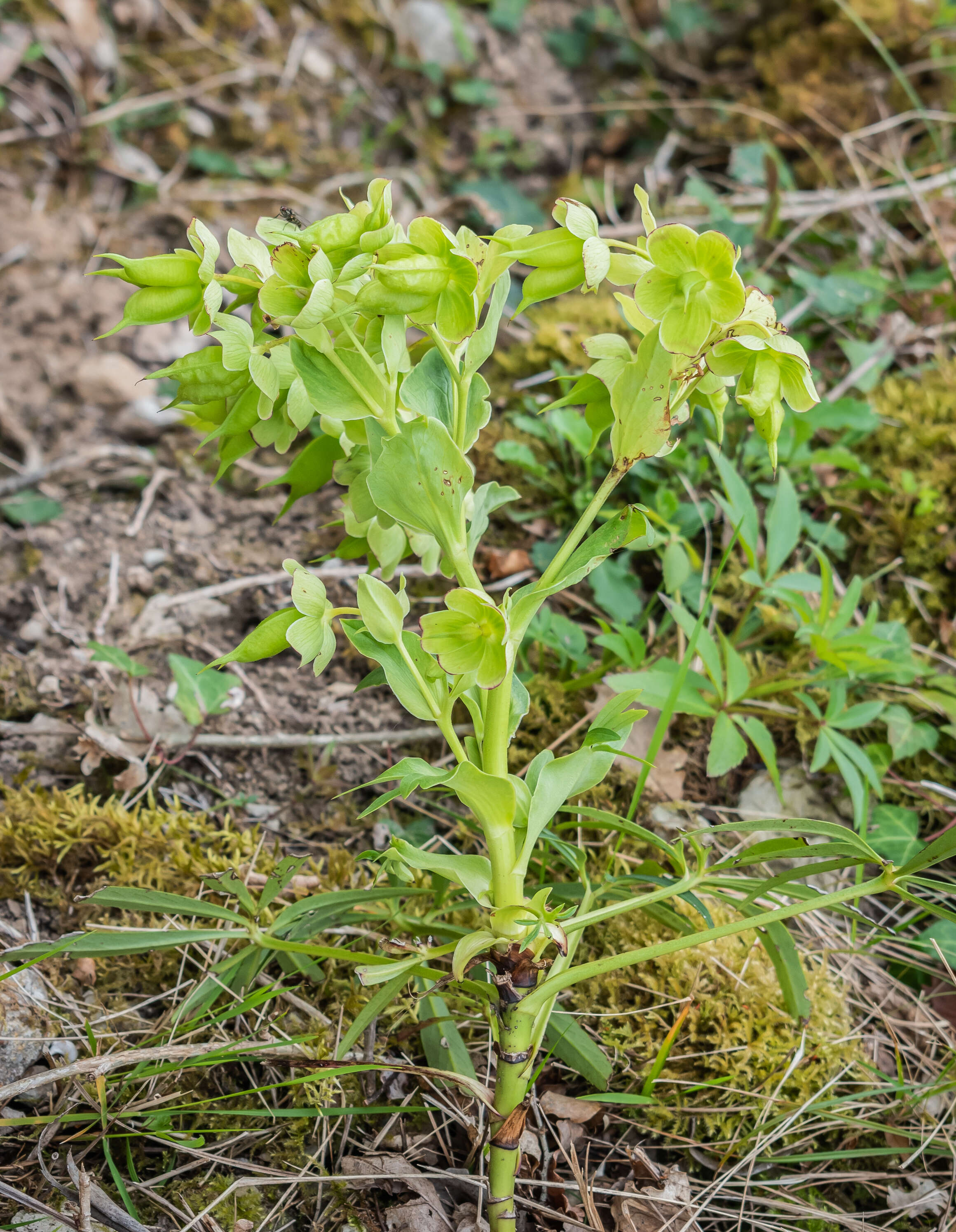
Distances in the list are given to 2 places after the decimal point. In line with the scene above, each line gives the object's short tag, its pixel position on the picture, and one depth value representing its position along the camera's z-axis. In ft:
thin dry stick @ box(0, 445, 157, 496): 3.12
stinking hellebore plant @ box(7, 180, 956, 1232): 1.96
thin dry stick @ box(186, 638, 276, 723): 2.57
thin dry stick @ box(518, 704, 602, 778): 2.45
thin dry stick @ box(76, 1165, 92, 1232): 2.04
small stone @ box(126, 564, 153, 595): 2.80
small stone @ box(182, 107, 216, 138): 4.14
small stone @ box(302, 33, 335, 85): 4.37
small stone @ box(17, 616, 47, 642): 2.63
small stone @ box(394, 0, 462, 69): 4.48
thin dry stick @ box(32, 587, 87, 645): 2.61
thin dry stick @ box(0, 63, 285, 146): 3.87
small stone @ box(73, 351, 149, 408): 3.37
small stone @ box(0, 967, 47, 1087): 2.19
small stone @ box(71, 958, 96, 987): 2.28
